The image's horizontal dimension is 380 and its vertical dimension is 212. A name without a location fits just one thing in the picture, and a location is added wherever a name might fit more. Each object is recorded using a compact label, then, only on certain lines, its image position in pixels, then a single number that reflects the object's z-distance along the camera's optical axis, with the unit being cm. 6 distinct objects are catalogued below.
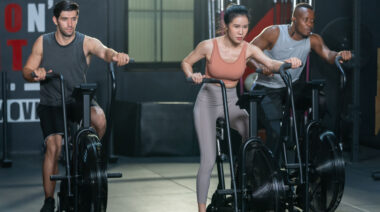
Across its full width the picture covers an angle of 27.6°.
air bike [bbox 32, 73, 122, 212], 544
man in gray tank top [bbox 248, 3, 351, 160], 638
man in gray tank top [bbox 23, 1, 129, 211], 599
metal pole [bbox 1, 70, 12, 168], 903
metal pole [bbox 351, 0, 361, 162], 909
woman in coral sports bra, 581
